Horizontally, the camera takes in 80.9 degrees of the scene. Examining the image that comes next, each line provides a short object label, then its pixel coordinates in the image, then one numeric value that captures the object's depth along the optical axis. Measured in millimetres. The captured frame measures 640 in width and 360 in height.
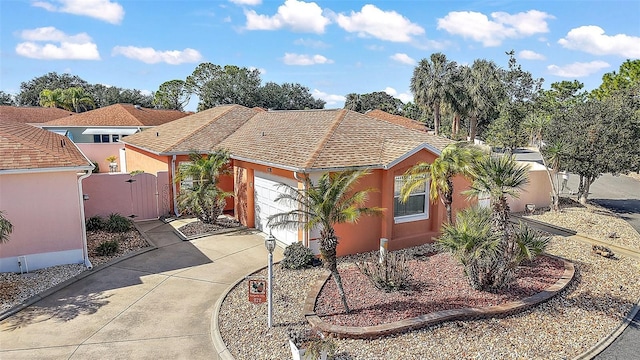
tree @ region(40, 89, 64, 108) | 53216
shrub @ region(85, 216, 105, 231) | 14859
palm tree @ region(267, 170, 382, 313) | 7754
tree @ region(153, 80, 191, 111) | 72312
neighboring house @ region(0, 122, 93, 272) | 10539
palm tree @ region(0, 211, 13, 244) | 8891
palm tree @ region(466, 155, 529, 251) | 9250
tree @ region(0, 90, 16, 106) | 74750
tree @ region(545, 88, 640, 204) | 18641
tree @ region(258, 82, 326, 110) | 64750
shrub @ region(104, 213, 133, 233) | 14922
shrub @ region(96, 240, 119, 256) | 12438
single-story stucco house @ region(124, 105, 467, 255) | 12773
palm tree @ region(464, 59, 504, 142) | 40469
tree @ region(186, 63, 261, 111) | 63406
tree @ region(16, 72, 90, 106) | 75500
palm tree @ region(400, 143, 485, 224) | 11477
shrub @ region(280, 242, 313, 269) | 11434
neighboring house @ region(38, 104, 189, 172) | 30797
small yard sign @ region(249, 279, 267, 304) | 8031
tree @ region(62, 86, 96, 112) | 53822
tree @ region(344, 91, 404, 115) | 78000
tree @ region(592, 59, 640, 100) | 49719
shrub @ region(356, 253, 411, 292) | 9625
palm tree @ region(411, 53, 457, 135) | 39875
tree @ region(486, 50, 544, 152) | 37500
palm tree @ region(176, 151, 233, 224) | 15453
